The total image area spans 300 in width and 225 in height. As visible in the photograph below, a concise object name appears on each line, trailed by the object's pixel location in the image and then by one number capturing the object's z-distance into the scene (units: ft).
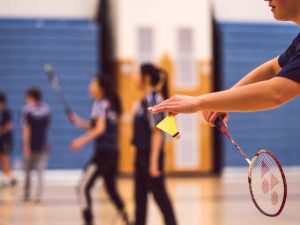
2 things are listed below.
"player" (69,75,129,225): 26.48
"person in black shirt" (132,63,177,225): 22.45
